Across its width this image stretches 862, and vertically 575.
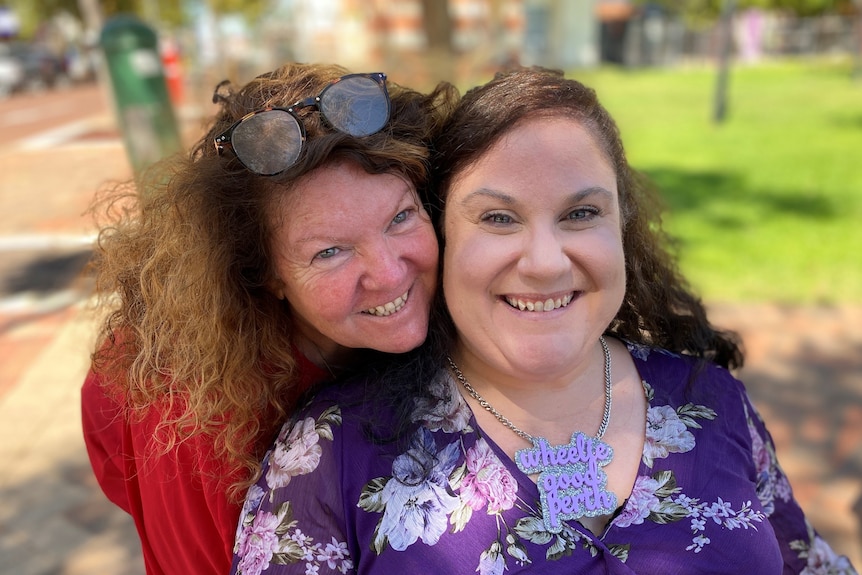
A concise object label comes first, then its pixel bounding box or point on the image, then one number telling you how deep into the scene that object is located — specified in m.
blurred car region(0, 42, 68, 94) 26.33
